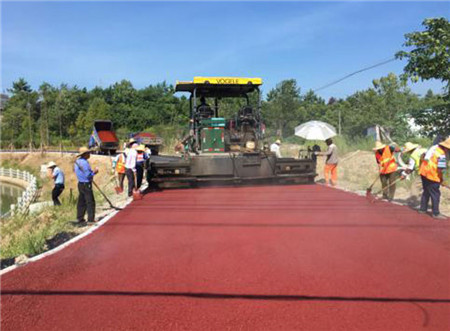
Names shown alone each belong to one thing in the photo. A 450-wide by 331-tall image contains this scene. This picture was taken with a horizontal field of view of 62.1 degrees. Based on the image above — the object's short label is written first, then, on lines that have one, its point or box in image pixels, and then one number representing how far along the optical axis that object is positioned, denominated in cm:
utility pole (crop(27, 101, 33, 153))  4784
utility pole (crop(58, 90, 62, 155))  5036
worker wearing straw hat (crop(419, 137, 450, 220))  648
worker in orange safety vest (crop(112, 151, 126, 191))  1090
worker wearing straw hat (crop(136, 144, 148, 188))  1016
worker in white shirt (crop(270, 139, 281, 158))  1317
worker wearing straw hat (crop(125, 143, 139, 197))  936
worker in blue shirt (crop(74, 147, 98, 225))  652
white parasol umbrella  1123
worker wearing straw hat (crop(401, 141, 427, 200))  704
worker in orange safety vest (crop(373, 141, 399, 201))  813
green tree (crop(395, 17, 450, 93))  823
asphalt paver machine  991
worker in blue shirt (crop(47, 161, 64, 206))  1008
